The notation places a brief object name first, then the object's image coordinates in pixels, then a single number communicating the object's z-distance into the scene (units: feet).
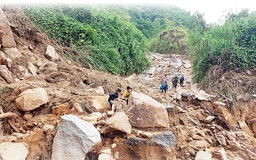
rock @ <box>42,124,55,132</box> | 11.35
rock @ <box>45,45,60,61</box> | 22.03
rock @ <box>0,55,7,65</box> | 16.83
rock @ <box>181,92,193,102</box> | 18.43
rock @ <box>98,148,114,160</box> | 10.53
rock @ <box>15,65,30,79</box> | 17.02
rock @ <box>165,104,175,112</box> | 14.29
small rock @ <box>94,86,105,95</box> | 16.58
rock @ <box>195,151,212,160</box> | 11.36
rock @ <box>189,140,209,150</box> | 12.17
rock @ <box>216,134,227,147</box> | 13.34
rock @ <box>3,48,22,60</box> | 18.42
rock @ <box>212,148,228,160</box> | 11.81
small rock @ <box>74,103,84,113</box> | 12.99
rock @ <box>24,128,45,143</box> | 11.10
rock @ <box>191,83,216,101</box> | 18.03
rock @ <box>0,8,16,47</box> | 18.70
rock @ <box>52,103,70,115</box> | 13.03
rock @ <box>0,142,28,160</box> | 9.79
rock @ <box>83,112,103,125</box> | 12.05
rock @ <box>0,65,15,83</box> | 15.43
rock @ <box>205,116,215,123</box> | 15.26
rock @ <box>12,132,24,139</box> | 11.20
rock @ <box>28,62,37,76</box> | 18.08
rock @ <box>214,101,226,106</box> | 17.38
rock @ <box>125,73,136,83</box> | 31.94
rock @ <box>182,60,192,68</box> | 41.52
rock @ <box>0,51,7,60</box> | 16.98
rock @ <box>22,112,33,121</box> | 12.43
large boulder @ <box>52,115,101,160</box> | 10.25
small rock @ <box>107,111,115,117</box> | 12.65
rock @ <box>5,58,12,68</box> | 17.06
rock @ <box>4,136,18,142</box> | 10.87
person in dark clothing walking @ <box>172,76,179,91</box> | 26.19
